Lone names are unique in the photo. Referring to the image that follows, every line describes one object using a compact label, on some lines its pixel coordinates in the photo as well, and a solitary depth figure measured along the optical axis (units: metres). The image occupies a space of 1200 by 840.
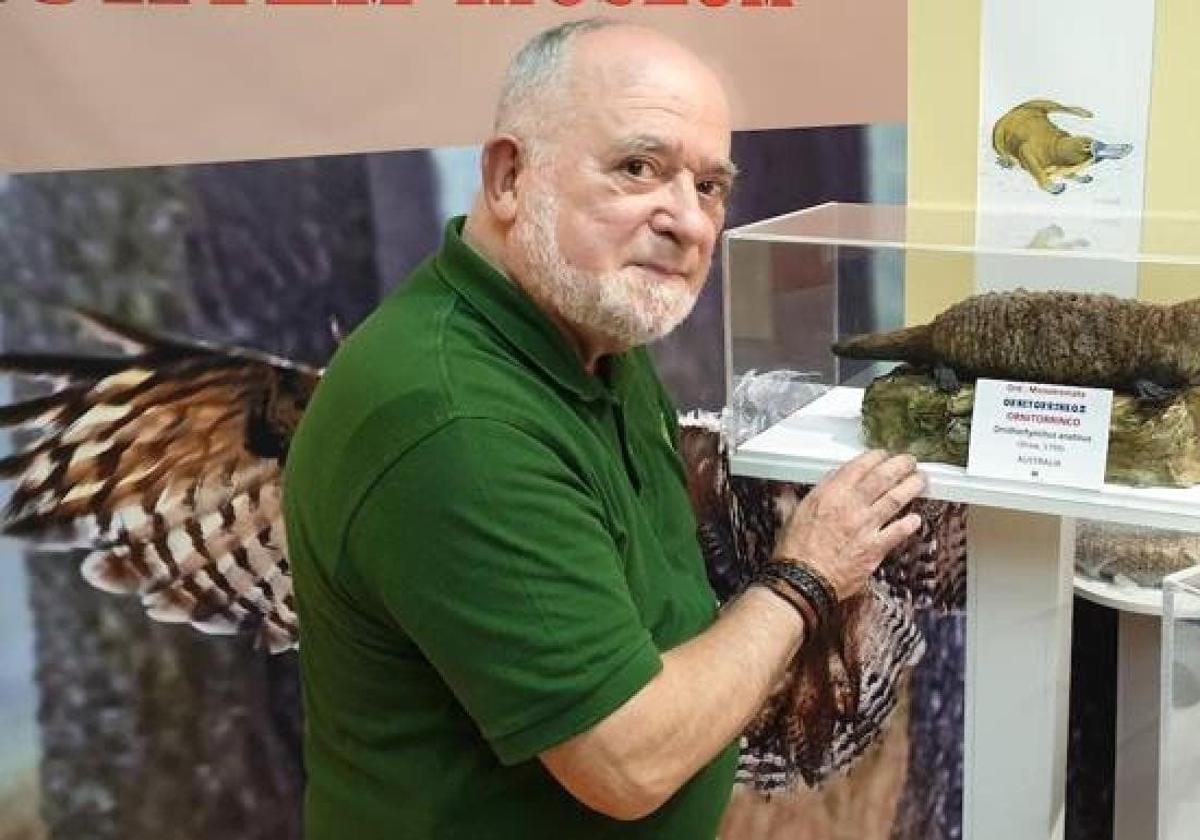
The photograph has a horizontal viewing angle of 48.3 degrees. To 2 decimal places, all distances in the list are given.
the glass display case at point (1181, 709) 1.38
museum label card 1.33
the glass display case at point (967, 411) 1.48
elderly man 1.01
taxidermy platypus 1.33
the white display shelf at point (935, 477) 1.29
